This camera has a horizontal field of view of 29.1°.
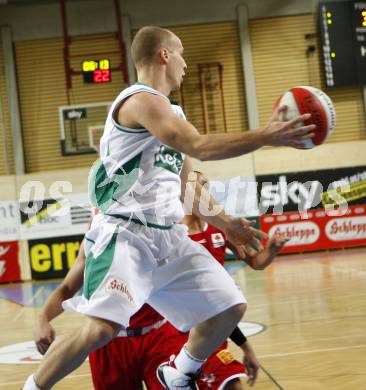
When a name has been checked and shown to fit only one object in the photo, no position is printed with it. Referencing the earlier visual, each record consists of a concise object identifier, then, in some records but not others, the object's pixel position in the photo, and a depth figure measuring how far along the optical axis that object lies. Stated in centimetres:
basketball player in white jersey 310
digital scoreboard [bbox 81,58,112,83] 1491
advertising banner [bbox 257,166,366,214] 1501
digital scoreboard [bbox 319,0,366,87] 1533
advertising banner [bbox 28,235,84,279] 1464
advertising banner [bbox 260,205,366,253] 1502
